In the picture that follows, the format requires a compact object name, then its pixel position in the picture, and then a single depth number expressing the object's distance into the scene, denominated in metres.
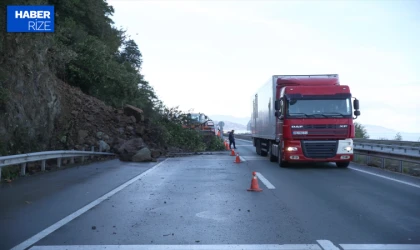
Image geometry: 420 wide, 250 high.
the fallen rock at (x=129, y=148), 22.50
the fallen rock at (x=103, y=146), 23.56
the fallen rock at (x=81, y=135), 23.55
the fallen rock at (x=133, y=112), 29.83
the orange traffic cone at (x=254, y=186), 11.62
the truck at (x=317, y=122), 17.47
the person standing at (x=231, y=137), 35.94
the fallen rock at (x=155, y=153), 24.09
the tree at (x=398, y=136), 56.66
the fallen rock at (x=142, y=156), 22.13
